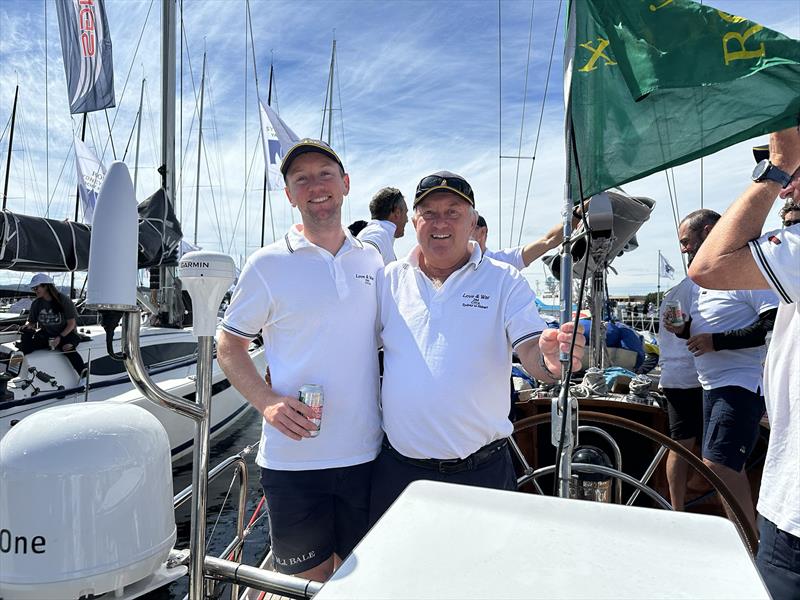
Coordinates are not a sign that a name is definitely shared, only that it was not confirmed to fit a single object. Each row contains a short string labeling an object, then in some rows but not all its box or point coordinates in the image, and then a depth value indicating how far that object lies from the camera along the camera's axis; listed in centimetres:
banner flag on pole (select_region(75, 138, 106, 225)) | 959
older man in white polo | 188
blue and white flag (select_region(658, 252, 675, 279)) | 2675
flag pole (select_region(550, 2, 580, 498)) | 171
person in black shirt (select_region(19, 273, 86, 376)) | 693
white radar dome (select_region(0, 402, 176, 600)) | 102
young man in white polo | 199
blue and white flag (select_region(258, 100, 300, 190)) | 1055
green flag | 192
